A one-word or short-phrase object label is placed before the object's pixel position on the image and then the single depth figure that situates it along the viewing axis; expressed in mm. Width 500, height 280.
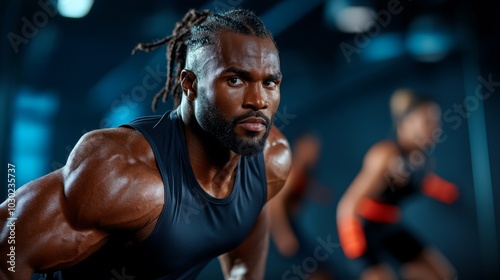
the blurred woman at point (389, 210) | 3696
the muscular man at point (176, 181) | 2195
